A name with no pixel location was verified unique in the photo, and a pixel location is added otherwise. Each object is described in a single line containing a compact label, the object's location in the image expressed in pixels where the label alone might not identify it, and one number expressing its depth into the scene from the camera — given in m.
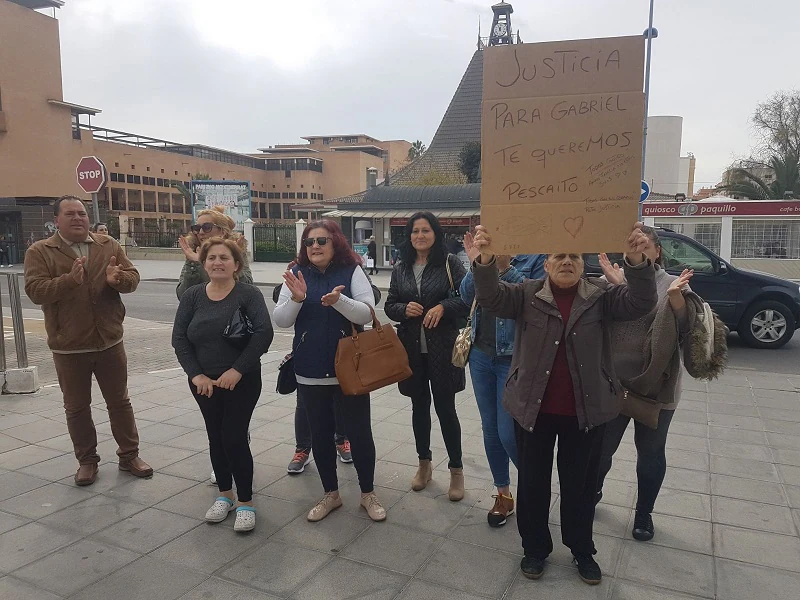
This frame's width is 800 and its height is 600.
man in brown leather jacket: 4.09
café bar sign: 21.33
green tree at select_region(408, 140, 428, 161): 84.65
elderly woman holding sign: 2.85
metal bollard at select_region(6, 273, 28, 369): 6.53
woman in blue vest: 3.55
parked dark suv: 9.70
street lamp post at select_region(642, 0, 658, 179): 17.44
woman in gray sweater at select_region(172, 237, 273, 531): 3.51
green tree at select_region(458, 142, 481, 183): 46.59
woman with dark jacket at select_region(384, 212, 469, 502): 3.84
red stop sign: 9.01
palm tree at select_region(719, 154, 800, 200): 30.69
